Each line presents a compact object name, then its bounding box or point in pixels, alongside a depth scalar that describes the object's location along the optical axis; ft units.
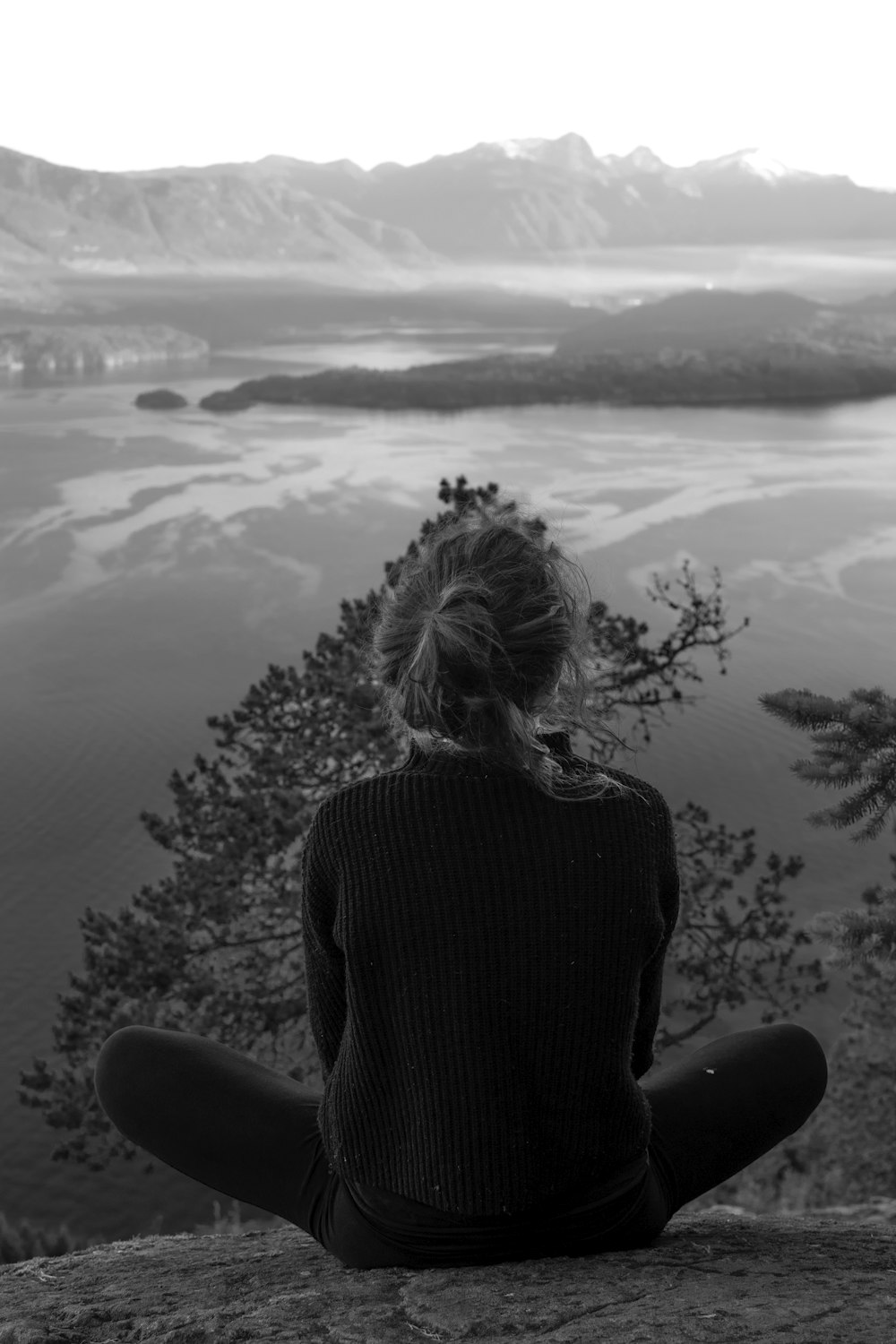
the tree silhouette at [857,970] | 8.32
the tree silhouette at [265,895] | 18.69
